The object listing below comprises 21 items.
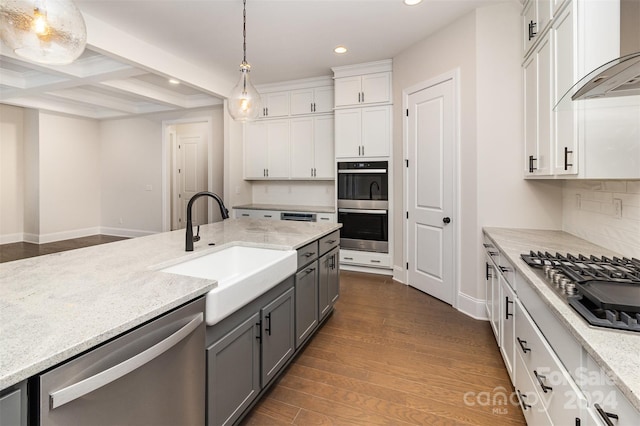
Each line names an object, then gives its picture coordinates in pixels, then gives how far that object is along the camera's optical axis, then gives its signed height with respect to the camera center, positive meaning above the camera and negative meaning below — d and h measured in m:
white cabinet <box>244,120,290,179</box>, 5.07 +0.97
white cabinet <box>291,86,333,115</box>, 4.78 +1.70
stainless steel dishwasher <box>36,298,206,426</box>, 0.74 -0.50
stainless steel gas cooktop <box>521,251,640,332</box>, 0.95 -0.31
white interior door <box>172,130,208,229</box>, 6.60 +0.78
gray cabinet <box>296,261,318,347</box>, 2.12 -0.71
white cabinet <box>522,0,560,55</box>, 2.14 +1.42
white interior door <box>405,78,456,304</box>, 3.22 +0.20
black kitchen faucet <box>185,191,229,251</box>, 1.78 -0.12
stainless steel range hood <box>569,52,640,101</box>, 1.05 +0.50
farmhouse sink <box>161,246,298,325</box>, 1.26 -0.37
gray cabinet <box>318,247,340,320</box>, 2.55 -0.67
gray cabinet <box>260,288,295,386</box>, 1.71 -0.77
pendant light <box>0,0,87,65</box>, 1.27 +0.78
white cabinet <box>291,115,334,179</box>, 4.80 +0.94
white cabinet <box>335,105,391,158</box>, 4.13 +1.04
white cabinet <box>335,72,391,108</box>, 4.14 +1.63
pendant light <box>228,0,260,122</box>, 2.46 +0.88
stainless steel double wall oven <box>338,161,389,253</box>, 4.17 +0.01
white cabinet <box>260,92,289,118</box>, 5.01 +1.70
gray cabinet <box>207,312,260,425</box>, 1.31 -0.79
